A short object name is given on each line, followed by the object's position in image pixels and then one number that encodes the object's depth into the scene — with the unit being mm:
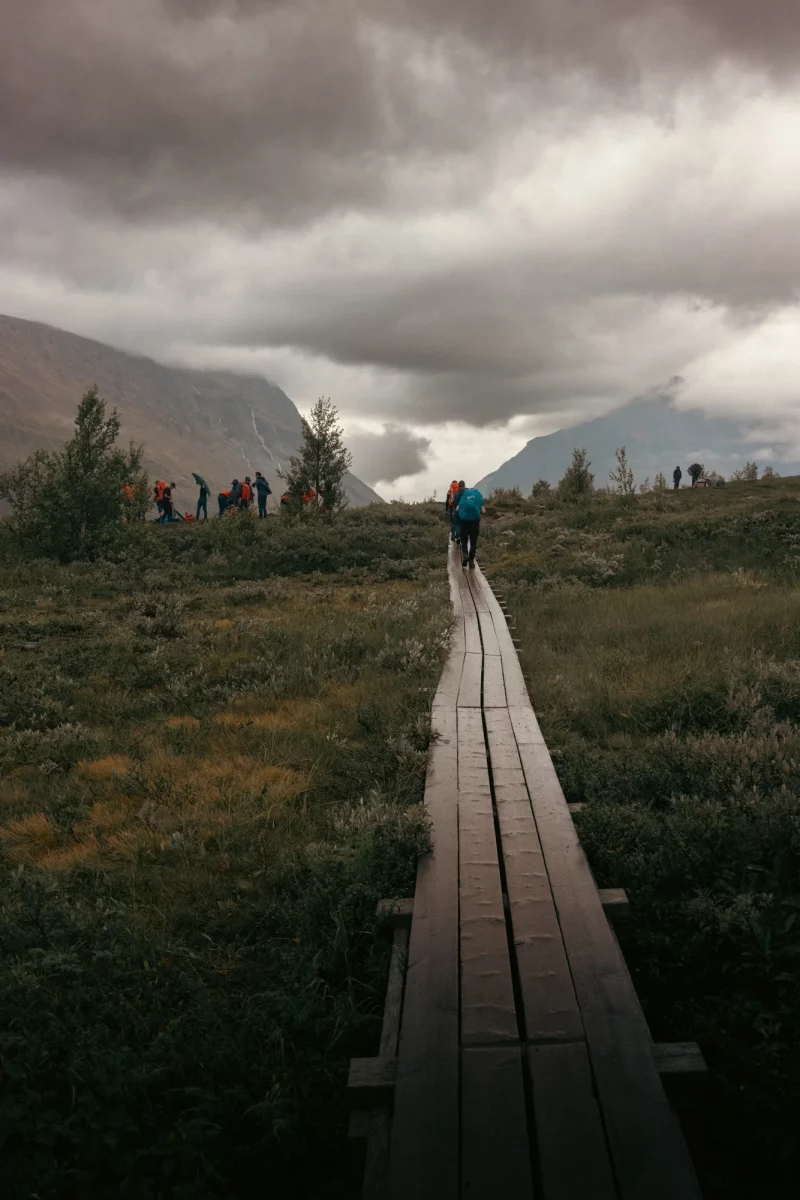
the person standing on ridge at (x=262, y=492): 38406
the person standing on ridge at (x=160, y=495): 35875
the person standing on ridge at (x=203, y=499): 38188
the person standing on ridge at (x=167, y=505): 36622
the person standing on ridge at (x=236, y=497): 36156
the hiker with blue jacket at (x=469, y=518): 22062
